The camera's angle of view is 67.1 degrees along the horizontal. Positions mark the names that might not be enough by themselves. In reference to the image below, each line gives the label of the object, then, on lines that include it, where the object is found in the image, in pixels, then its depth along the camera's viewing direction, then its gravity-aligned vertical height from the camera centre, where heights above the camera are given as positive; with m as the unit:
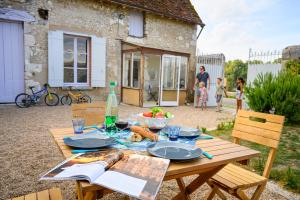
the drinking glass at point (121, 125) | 1.78 -0.34
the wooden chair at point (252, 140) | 1.71 -0.53
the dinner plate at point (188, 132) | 1.72 -0.38
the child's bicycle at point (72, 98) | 7.86 -0.60
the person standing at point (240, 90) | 7.68 -0.16
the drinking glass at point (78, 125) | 1.71 -0.33
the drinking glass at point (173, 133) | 1.61 -0.36
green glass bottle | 1.80 -0.24
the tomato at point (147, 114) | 1.87 -0.26
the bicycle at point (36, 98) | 7.13 -0.58
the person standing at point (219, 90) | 8.48 -0.20
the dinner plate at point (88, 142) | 1.36 -0.39
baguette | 1.57 -0.35
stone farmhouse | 7.12 +1.25
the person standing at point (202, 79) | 9.13 +0.21
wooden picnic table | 1.03 -0.43
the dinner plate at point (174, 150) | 1.24 -0.39
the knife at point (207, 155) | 1.31 -0.41
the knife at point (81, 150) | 1.30 -0.40
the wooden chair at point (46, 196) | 1.48 -0.77
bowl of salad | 1.81 -0.28
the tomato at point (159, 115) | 1.84 -0.26
